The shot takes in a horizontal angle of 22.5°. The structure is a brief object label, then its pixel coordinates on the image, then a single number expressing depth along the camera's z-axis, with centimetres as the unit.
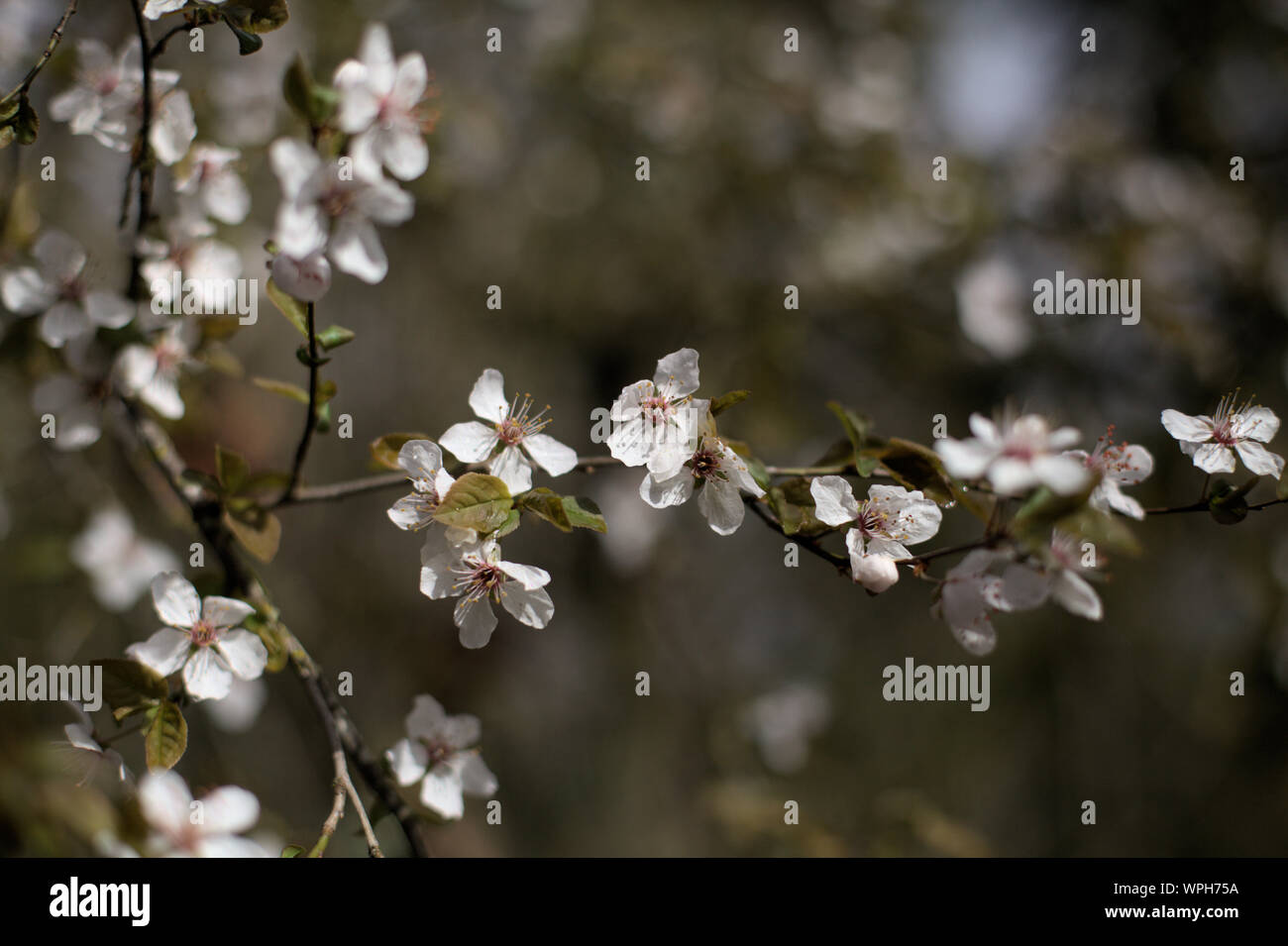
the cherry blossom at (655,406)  55
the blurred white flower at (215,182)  59
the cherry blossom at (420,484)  55
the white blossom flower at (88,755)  55
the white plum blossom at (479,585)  55
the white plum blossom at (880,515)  55
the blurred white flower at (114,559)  67
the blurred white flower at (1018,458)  53
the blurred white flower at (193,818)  53
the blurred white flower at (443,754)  57
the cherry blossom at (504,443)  55
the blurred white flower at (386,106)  54
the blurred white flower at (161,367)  58
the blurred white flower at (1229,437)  56
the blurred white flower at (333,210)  54
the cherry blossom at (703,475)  55
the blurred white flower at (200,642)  55
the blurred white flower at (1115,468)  55
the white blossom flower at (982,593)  54
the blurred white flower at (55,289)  58
